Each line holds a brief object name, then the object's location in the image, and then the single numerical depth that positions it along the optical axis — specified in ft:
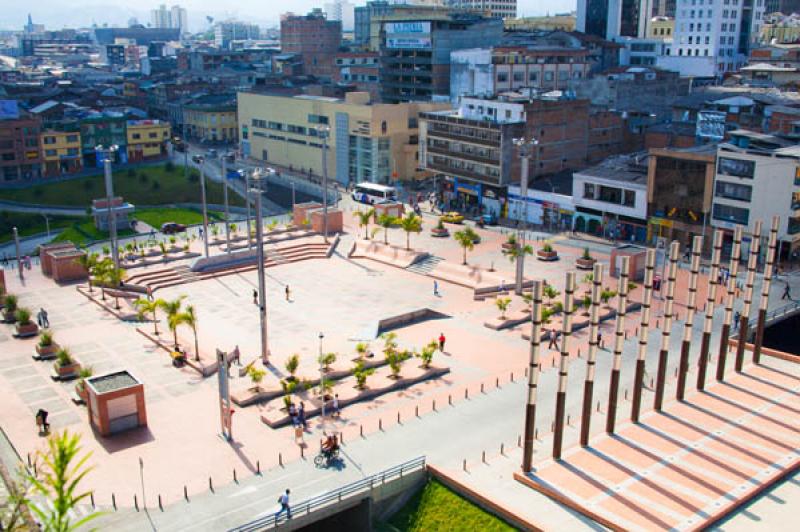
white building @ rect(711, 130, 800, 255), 215.72
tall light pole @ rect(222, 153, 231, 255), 227.03
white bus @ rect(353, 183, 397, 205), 315.17
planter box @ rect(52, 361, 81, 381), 153.99
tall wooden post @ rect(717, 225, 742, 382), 140.41
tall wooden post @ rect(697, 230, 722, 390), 138.31
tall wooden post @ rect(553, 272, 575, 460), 112.68
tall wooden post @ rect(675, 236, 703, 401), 133.69
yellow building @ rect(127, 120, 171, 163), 396.16
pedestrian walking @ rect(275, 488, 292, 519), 105.91
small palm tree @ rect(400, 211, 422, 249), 240.53
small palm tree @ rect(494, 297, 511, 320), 181.37
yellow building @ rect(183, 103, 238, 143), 460.96
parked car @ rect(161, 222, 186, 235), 283.38
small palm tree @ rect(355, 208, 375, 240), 255.50
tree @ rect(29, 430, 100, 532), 62.75
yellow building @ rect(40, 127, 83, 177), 364.99
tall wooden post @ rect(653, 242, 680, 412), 129.90
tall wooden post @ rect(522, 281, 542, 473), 110.83
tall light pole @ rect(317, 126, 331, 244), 258.37
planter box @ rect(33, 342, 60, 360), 164.25
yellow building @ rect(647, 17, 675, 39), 590.14
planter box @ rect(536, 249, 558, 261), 237.25
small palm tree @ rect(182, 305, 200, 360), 160.45
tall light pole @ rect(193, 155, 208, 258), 220.00
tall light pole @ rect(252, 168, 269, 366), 156.87
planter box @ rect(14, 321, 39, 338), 176.96
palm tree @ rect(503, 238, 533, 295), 198.18
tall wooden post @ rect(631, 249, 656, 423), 123.44
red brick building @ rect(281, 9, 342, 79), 590.55
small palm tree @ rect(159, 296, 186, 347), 161.68
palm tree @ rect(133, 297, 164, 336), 168.35
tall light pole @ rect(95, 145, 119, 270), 209.15
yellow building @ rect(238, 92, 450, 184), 347.97
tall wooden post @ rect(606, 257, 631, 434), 119.55
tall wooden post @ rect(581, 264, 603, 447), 116.26
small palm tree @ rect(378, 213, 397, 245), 251.60
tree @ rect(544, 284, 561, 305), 176.48
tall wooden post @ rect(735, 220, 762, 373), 144.77
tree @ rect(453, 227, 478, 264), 226.38
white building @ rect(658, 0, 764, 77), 486.79
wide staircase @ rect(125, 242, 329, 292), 219.82
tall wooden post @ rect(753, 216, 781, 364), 147.54
